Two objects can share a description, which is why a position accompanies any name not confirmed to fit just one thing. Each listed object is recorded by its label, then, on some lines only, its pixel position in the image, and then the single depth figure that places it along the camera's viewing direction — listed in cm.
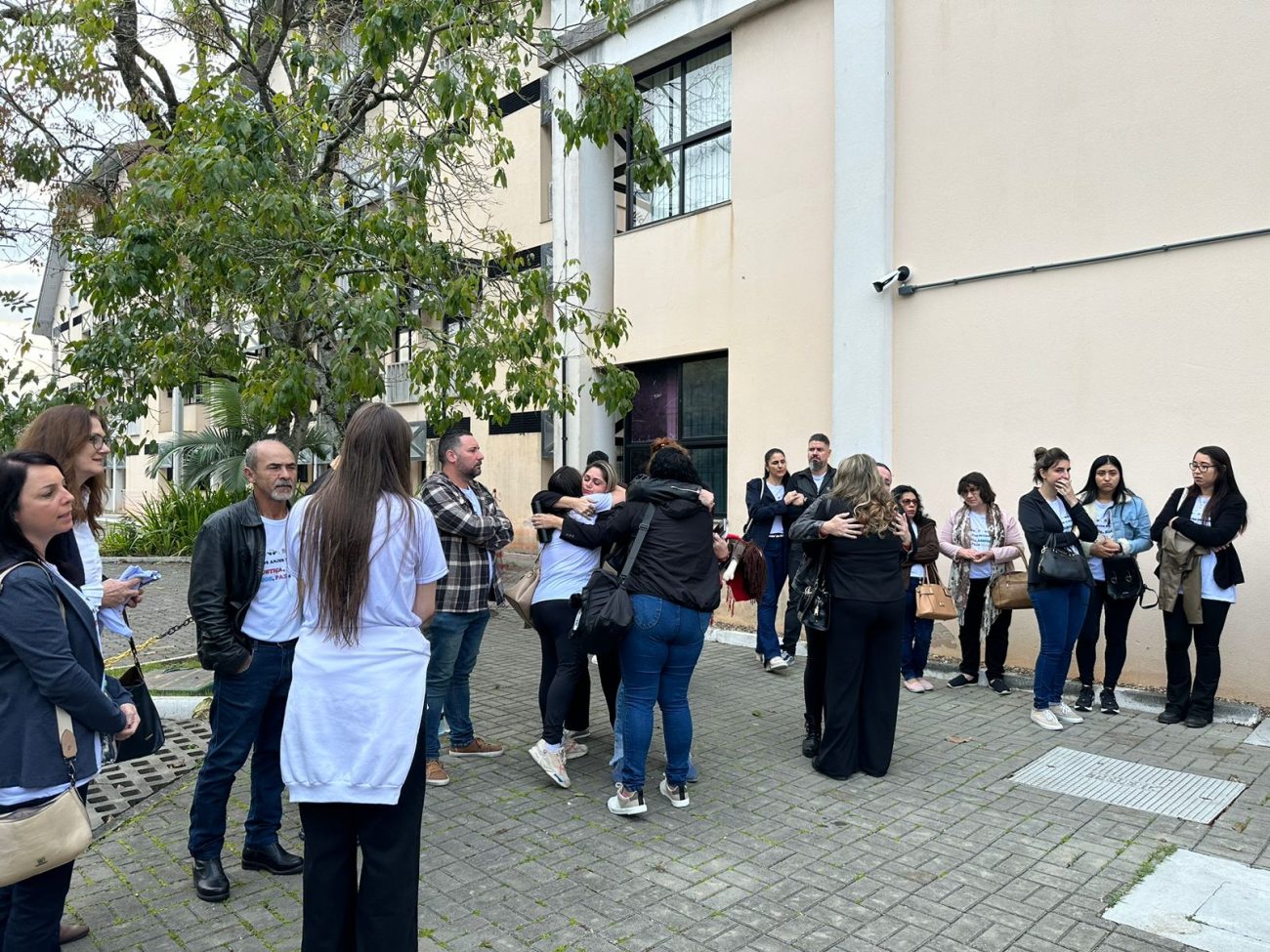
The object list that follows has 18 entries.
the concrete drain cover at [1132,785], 484
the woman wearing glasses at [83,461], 340
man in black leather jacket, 371
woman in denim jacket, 648
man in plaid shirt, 492
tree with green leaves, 579
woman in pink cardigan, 726
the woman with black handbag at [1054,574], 616
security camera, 842
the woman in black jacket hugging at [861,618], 527
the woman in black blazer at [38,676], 262
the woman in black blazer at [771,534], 812
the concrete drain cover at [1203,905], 345
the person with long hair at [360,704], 271
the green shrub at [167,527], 1578
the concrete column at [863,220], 860
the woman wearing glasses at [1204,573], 604
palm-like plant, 1438
